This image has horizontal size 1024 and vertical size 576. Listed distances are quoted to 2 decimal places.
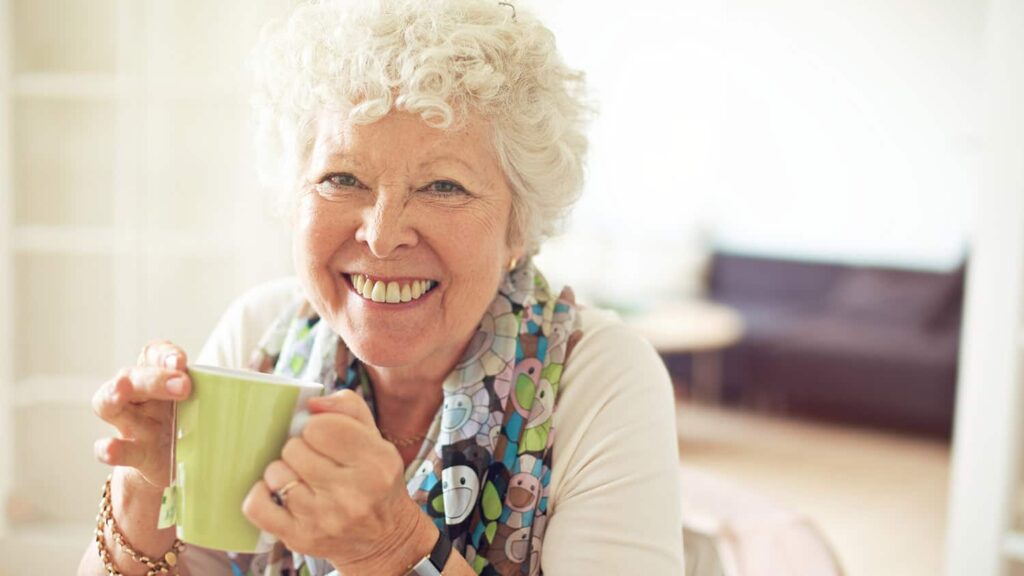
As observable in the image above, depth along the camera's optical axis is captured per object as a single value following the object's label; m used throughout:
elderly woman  1.03
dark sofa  5.50
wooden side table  5.63
